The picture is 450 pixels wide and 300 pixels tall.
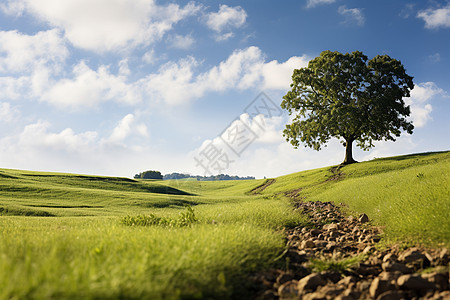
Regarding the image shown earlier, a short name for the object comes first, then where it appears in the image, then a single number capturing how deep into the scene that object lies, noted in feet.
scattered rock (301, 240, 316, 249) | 20.26
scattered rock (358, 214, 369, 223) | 29.09
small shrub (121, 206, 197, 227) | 25.73
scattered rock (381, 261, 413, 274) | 14.65
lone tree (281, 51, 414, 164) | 107.04
